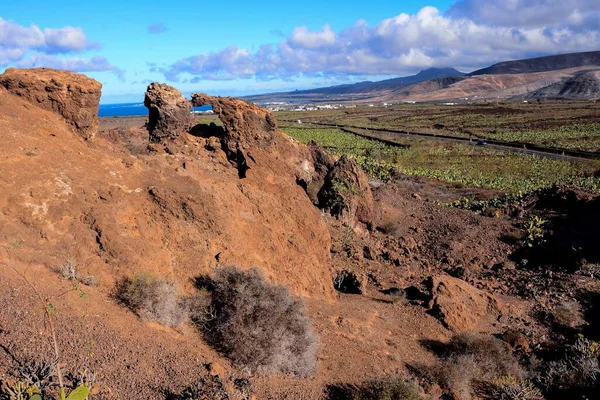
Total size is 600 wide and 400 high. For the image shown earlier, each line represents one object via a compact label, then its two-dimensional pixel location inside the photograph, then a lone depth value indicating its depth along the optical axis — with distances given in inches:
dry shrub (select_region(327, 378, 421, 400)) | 273.7
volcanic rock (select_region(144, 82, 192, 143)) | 552.7
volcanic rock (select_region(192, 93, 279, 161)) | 577.9
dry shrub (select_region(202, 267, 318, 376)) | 286.7
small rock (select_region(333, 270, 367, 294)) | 468.8
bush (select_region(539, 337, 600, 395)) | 321.4
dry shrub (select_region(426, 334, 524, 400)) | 320.5
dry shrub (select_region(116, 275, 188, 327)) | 290.7
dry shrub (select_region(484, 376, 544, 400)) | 306.9
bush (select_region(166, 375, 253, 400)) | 243.7
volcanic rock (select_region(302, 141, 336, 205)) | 685.9
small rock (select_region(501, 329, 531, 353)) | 396.2
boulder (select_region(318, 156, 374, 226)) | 650.8
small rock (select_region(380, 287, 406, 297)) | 467.5
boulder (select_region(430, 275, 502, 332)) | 421.1
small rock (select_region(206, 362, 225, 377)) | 268.6
